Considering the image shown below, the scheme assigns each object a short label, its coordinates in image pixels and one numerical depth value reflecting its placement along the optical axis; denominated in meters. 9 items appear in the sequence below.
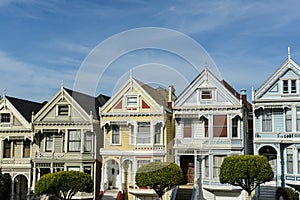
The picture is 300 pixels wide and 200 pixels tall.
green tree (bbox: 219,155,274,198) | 28.39
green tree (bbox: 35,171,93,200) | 30.70
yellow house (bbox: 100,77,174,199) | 33.69
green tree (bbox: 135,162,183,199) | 29.53
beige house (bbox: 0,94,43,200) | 36.22
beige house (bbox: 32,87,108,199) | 35.41
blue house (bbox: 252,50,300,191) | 31.50
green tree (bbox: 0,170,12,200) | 33.78
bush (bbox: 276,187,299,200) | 30.36
